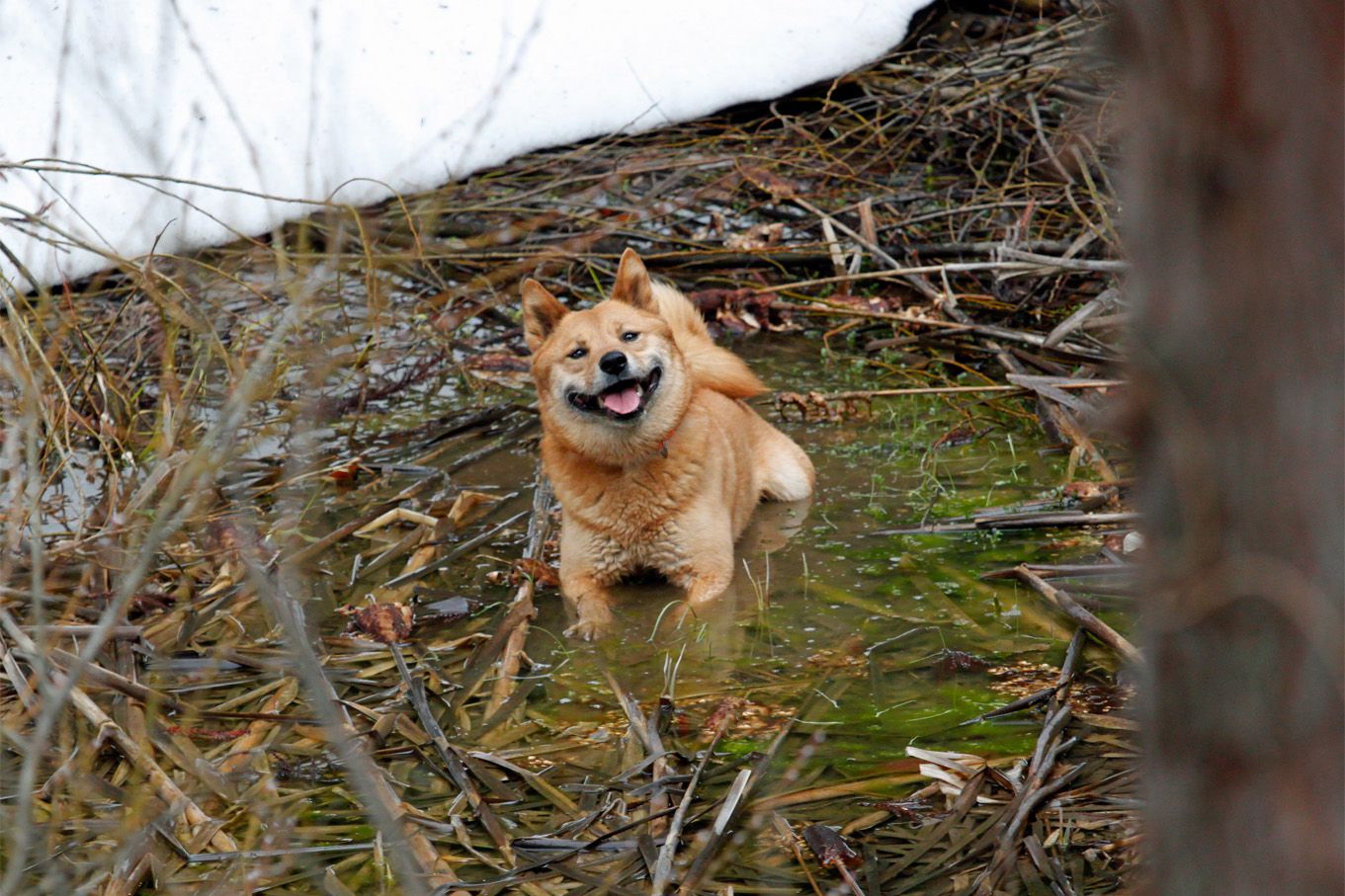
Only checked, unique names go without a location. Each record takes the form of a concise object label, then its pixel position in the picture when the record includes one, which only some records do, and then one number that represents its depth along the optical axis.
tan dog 9.41
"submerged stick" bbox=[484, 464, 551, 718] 7.87
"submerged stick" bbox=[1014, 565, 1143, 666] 6.91
